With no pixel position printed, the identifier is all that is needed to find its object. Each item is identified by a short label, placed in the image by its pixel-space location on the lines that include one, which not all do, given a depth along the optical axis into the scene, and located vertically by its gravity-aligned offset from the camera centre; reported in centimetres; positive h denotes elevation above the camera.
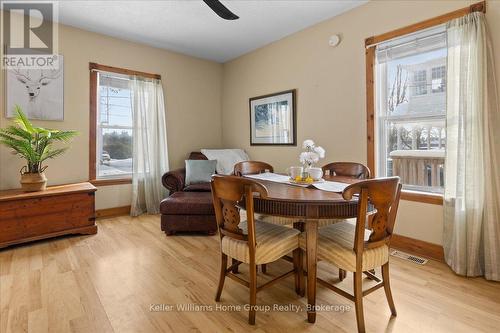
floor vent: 242 -84
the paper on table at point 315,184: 182 -11
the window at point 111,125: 371 +66
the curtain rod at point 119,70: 366 +145
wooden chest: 268 -45
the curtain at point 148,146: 394 +37
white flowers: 211 +11
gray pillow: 375 -2
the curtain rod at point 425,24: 216 +131
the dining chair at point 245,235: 152 -42
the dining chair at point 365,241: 141 -43
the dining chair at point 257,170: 233 -1
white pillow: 408 +19
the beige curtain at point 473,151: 207 +13
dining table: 150 -23
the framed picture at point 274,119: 376 +75
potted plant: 281 +29
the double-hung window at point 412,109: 250 +58
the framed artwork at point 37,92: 313 +96
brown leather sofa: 310 -53
